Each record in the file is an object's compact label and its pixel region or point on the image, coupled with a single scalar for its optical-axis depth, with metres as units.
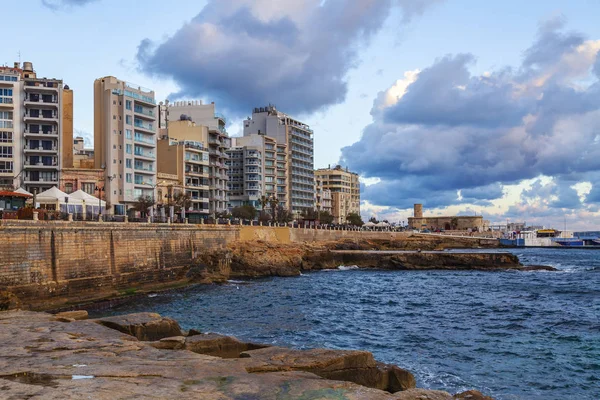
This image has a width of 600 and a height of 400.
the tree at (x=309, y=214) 141.50
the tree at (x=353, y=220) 173.66
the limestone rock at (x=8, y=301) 28.69
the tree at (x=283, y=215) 123.44
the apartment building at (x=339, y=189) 182.25
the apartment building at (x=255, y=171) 132.38
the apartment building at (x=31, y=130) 76.06
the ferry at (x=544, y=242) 163.00
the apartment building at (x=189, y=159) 97.25
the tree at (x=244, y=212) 111.94
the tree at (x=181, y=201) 85.08
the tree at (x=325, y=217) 146.62
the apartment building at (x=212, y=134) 107.12
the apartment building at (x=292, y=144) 147.62
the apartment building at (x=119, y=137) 80.69
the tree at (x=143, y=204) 77.86
